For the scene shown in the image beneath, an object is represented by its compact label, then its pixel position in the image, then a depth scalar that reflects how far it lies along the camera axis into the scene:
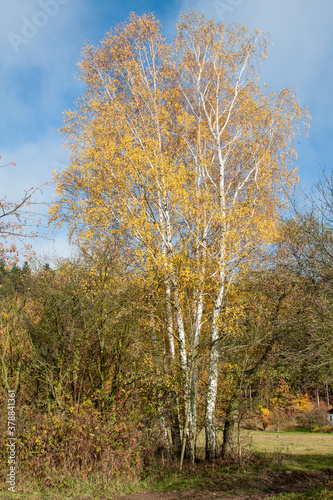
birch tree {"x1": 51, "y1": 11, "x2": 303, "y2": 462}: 8.77
